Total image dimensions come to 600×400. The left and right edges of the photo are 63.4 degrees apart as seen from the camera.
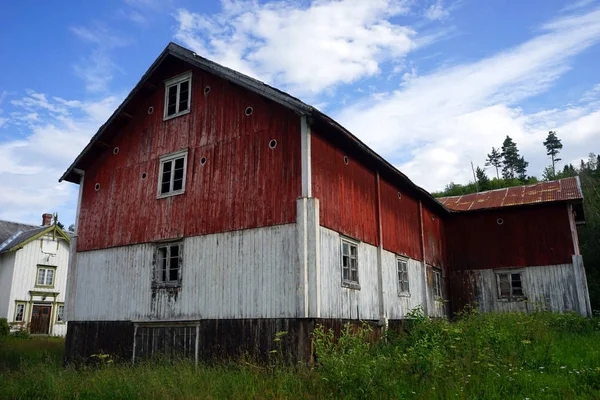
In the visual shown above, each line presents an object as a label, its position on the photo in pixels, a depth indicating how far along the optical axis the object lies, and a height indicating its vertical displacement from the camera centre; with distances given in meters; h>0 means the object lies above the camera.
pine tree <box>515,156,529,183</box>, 81.57 +24.64
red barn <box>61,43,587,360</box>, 11.91 +2.60
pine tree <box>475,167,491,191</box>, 59.91 +18.11
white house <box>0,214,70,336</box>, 32.22 +2.99
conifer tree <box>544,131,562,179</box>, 83.44 +28.65
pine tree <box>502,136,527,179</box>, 83.06 +26.59
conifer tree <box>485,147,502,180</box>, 85.06 +26.92
